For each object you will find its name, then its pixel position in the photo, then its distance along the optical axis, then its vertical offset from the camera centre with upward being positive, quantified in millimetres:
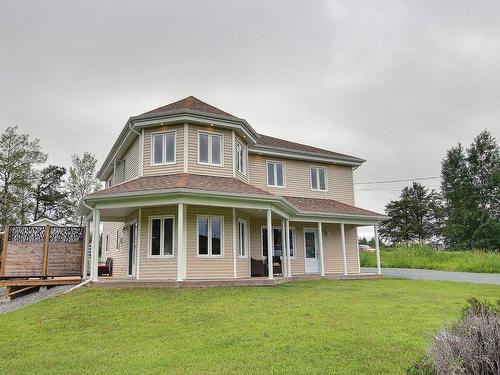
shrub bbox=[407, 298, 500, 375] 3305 -832
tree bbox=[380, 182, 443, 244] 56250 +5357
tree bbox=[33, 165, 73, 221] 43625 +7403
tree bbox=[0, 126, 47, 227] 32156 +7864
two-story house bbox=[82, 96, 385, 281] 13410 +1934
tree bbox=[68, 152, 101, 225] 39594 +8649
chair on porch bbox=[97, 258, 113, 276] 17844 -362
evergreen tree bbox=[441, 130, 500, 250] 40250 +6260
